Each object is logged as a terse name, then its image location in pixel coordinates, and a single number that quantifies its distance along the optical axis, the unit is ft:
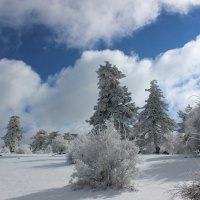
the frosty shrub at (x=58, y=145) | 114.03
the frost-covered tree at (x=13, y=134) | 132.79
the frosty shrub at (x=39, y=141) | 160.66
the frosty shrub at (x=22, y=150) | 94.89
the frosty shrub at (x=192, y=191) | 16.49
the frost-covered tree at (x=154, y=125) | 84.17
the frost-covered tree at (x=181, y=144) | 65.49
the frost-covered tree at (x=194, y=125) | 58.49
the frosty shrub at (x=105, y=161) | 33.25
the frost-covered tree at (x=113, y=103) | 79.15
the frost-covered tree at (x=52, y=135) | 155.33
